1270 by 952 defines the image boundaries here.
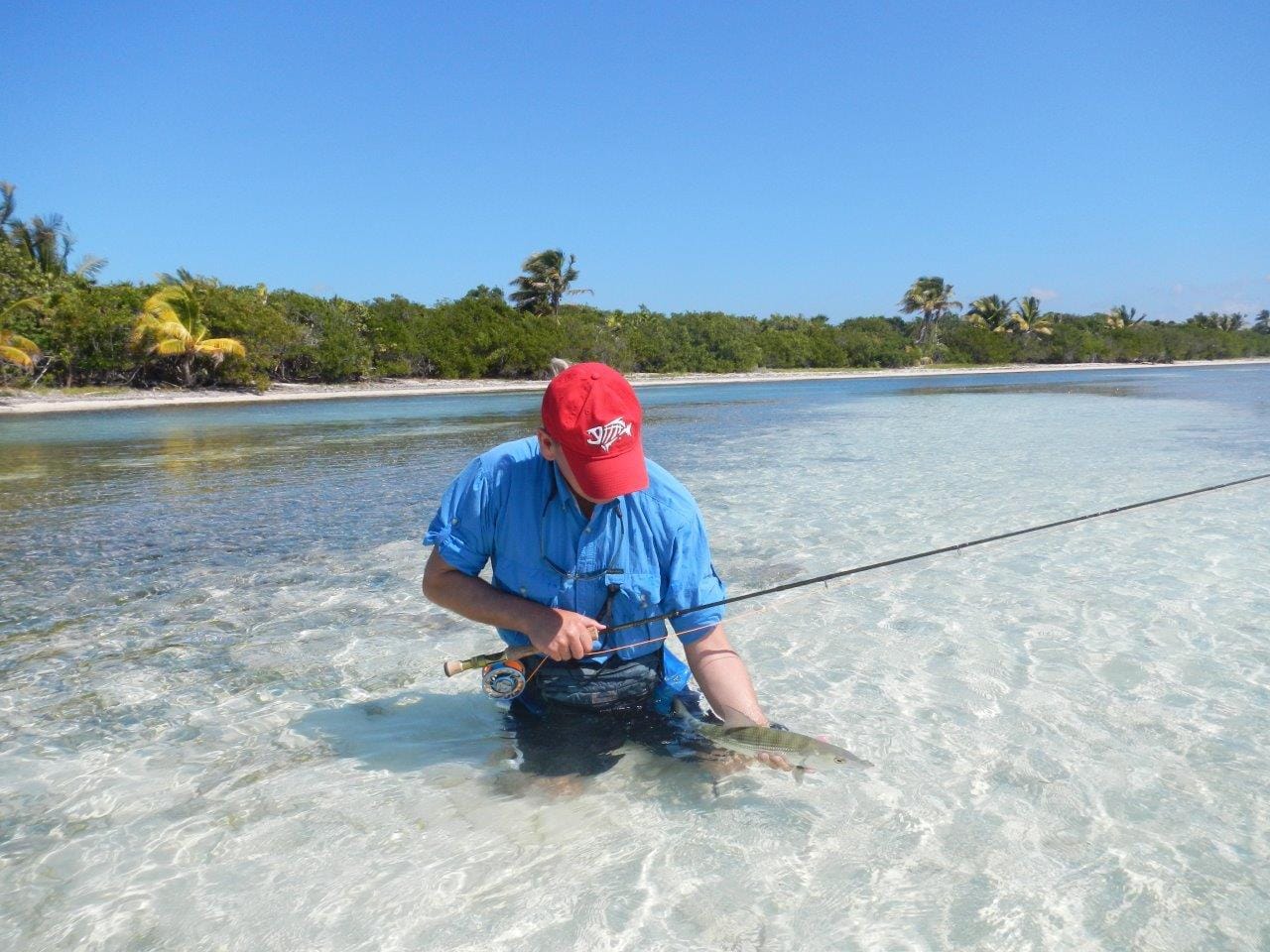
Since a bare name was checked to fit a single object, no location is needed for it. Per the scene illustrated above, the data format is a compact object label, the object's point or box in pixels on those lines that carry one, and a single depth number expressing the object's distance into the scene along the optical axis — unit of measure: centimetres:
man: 251
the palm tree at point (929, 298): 8775
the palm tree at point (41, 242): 4297
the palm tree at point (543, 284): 5988
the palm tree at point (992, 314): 9056
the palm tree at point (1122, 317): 10481
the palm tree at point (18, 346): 3052
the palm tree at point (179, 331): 3750
